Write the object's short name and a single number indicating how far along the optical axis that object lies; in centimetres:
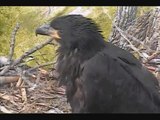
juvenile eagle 445
